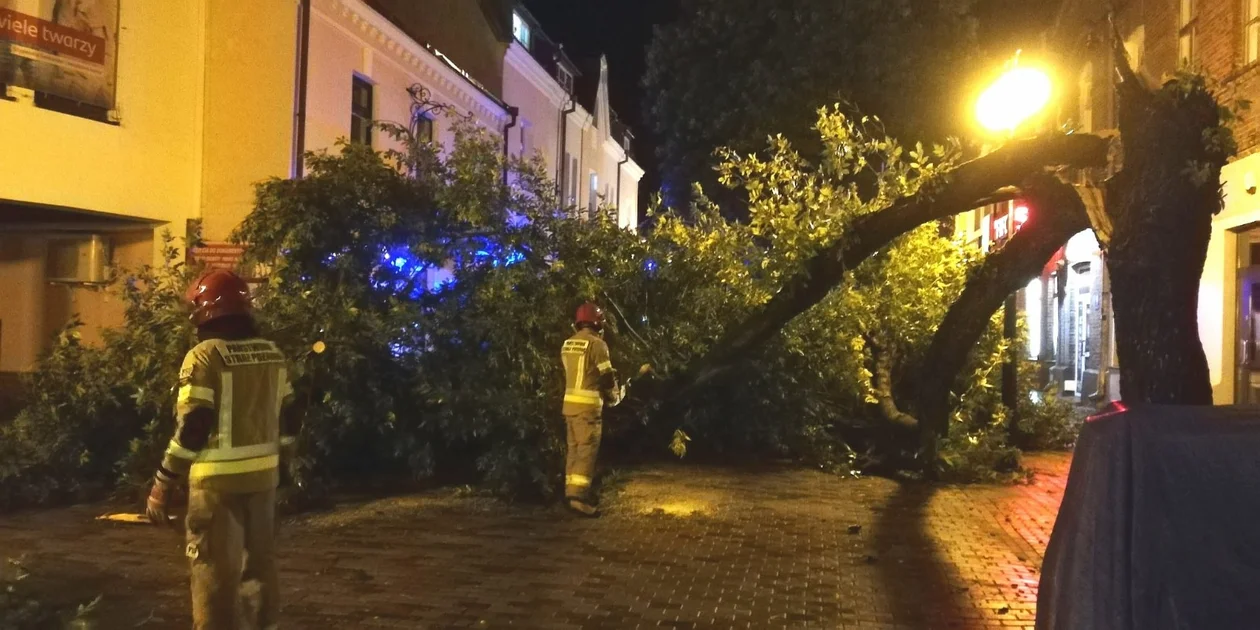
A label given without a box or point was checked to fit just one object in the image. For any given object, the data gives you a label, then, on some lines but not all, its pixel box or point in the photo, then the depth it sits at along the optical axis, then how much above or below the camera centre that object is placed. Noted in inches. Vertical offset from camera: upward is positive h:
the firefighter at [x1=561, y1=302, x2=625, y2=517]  316.8 -18.8
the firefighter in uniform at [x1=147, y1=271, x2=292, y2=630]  170.6 -21.3
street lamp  297.4 +73.2
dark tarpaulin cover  91.0 -16.0
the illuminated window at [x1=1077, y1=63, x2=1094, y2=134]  645.9 +161.0
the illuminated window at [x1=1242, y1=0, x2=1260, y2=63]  420.5 +134.2
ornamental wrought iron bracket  623.6 +141.7
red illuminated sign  548.1 +69.3
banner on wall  394.3 +111.8
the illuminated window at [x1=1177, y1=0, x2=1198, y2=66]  485.1 +153.9
